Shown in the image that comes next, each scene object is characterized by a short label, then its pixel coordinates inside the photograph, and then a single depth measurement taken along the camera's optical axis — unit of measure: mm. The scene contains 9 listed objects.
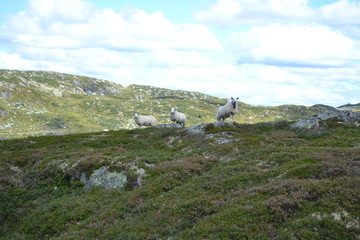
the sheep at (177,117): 50250
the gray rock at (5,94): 118375
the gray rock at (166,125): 45125
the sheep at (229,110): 37753
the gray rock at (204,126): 32044
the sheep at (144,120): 55562
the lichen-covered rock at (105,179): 18962
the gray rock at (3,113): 97469
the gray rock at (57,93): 145938
